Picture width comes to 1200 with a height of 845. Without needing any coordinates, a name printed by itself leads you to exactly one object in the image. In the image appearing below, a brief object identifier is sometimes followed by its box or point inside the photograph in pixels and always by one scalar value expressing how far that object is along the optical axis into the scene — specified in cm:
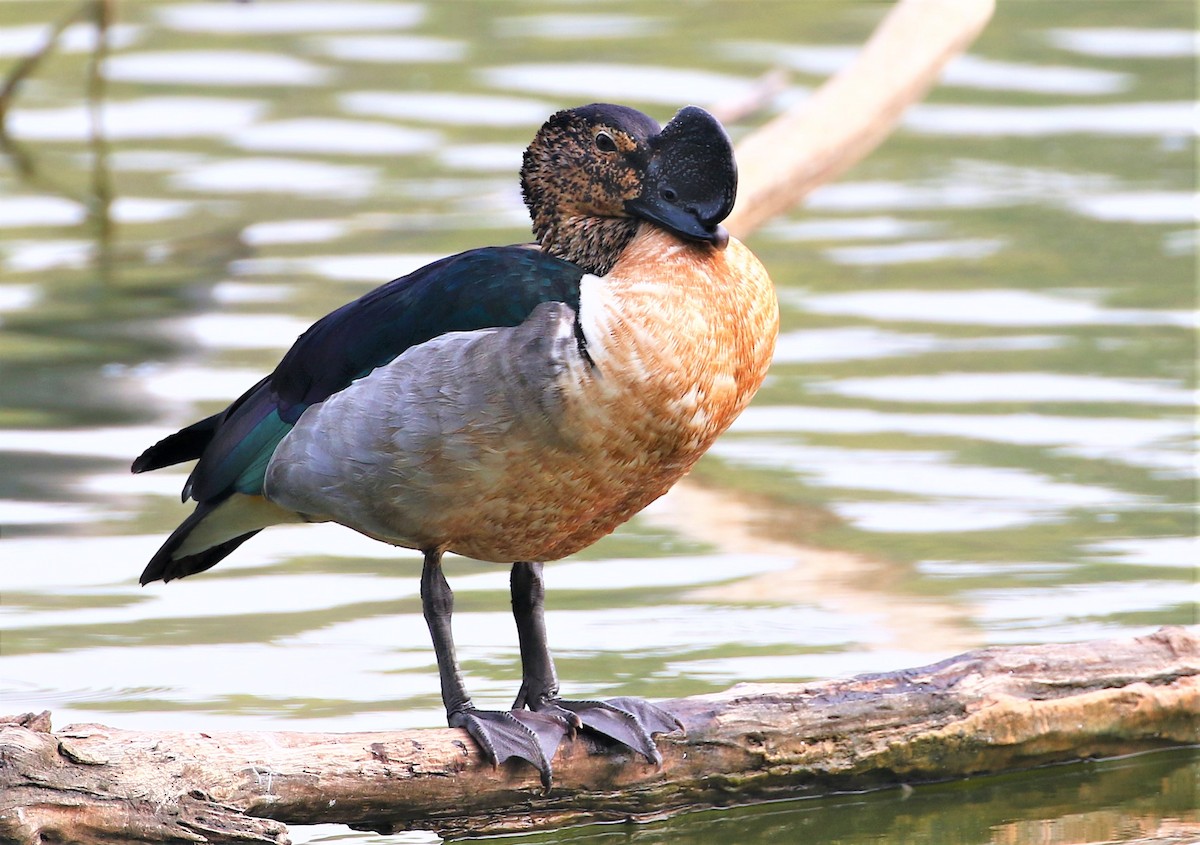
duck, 940
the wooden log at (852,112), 1736
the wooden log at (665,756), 873
